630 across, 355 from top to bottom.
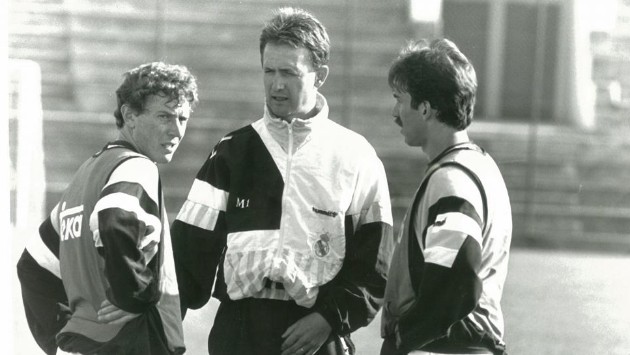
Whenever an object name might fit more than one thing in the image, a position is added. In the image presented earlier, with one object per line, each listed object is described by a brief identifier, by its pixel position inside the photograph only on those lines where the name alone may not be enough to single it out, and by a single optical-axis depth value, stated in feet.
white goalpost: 52.85
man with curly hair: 17.48
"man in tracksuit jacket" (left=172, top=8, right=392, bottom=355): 19.15
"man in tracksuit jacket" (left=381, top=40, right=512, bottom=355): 16.89
